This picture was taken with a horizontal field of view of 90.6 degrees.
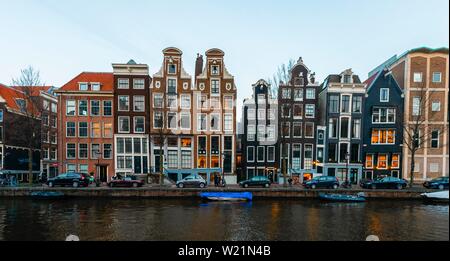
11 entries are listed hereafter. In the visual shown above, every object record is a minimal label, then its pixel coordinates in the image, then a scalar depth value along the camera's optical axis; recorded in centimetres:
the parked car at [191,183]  2016
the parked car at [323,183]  1983
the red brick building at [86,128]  2484
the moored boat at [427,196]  1328
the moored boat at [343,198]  1661
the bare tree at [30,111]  1986
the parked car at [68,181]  1950
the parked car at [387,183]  1886
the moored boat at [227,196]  1667
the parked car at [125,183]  2002
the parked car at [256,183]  2042
